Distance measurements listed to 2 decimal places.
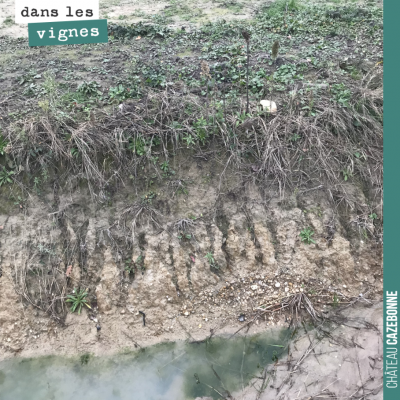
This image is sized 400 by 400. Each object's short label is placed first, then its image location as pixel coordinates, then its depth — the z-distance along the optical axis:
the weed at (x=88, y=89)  4.69
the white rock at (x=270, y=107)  4.32
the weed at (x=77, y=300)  3.70
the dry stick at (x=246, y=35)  3.87
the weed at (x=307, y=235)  3.99
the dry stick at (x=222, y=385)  3.23
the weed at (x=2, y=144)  3.92
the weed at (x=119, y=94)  4.54
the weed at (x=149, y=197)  4.05
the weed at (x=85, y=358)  3.44
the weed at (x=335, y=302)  3.73
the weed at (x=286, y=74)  4.86
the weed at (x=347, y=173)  4.16
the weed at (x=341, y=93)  4.38
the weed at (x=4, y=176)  3.96
